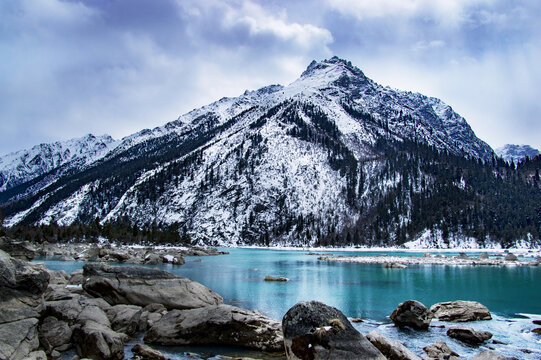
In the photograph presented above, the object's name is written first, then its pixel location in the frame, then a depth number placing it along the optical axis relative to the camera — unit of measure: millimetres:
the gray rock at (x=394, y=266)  68000
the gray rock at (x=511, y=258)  84025
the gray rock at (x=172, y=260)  72625
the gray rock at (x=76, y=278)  32312
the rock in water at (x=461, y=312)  26956
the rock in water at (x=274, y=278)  48281
